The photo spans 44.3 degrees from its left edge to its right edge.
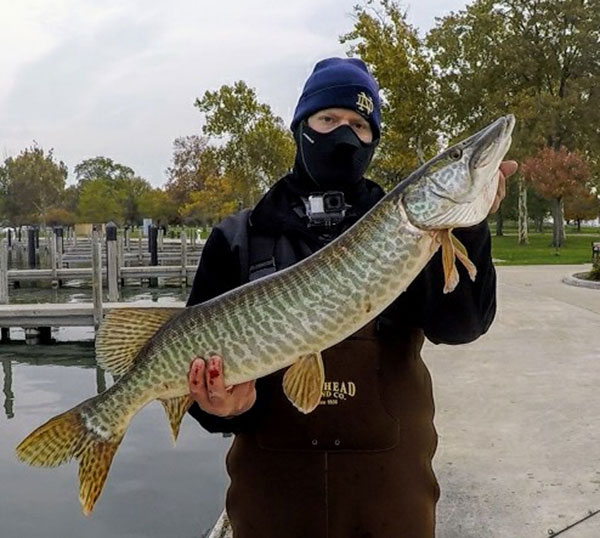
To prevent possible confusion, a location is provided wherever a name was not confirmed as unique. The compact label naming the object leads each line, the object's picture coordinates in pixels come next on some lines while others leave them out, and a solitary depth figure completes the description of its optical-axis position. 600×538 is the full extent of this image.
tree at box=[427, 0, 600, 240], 33.50
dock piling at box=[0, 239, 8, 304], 18.25
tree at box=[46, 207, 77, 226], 70.82
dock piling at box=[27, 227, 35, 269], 30.51
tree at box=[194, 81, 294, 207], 37.38
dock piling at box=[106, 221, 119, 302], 18.17
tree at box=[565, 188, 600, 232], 42.48
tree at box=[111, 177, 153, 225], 71.64
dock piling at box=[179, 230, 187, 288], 24.14
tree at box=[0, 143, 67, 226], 67.88
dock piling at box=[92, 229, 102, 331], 13.60
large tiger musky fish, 1.92
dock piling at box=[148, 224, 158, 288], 27.89
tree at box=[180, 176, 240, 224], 47.03
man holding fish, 2.09
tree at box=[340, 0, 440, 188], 28.47
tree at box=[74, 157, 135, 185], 89.31
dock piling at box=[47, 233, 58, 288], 24.14
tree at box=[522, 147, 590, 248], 29.95
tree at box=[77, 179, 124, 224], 67.19
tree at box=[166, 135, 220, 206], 59.19
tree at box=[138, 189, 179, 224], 64.31
